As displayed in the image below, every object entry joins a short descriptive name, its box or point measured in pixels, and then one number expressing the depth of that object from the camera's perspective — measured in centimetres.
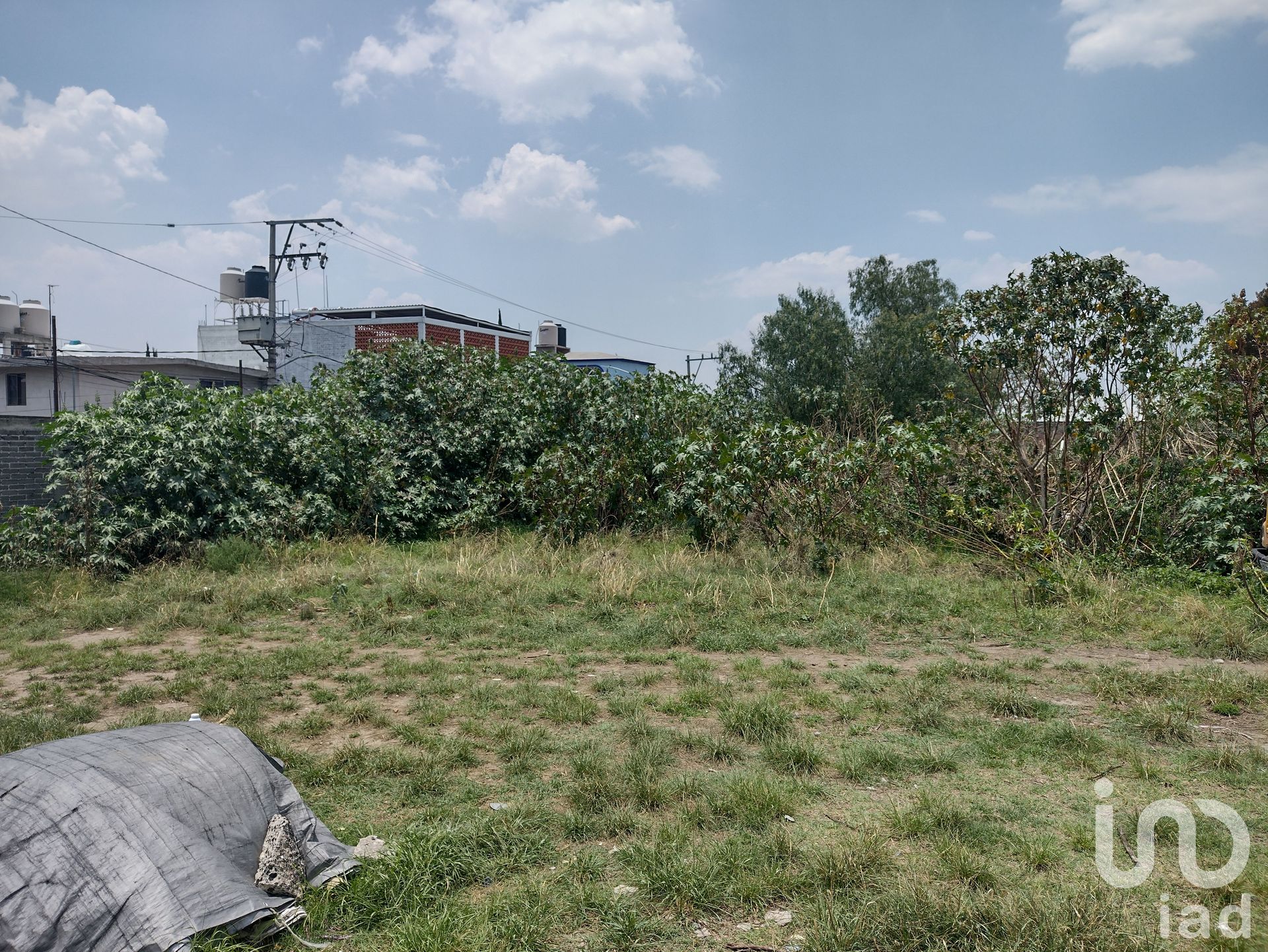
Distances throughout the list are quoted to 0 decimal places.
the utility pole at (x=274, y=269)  3139
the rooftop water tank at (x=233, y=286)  3544
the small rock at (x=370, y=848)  329
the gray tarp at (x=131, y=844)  256
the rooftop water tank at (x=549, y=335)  4325
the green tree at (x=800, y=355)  2780
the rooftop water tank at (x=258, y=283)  3556
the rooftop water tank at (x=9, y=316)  3503
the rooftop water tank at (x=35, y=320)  3619
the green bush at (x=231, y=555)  962
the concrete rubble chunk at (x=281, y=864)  295
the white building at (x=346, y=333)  3550
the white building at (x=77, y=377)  3416
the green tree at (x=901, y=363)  2652
